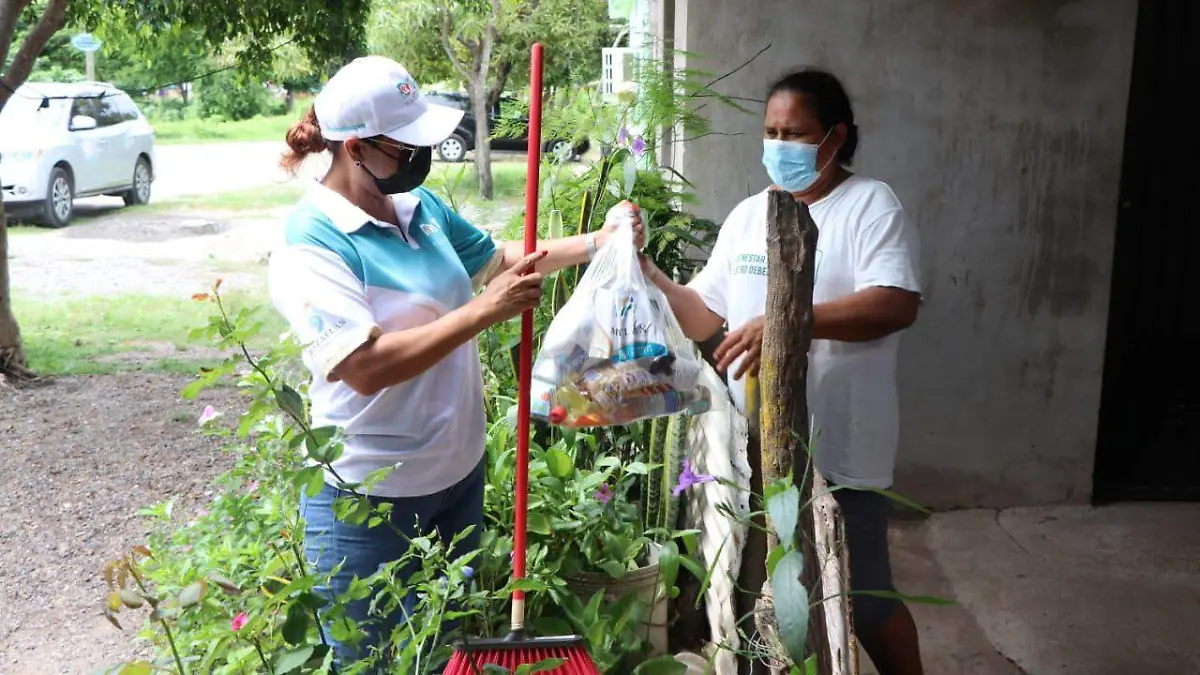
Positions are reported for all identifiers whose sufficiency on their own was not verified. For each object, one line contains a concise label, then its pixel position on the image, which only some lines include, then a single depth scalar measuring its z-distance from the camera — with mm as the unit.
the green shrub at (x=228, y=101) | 25344
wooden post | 1800
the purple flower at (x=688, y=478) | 2479
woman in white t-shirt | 2330
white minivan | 11117
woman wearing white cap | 1970
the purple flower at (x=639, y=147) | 3693
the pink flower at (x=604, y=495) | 3113
